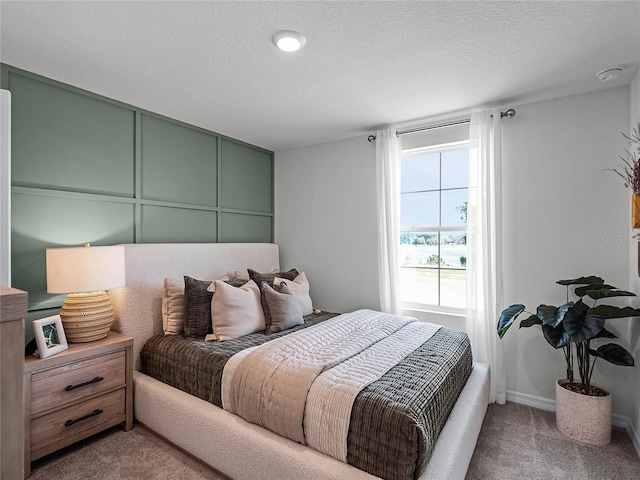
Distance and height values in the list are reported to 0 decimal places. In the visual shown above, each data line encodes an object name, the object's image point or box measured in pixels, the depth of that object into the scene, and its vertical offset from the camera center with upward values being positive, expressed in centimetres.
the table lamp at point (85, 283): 211 -25
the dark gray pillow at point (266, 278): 277 -34
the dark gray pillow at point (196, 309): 255 -50
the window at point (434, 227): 321 +14
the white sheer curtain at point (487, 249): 281 -8
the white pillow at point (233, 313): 252 -54
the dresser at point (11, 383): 41 -17
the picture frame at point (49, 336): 198 -55
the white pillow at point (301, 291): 312 -47
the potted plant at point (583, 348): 213 -72
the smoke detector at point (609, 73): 219 +109
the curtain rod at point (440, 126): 279 +107
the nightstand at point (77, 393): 193 -93
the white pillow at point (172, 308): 263 -51
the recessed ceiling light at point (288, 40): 184 +113
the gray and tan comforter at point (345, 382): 148 -75
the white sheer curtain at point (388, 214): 332 +27
